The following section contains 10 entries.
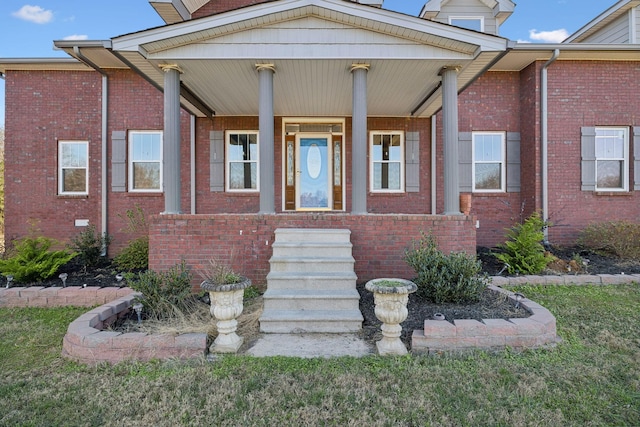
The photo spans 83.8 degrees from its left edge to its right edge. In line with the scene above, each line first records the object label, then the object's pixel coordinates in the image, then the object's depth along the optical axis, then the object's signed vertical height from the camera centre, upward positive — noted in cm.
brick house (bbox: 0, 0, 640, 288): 776 +177
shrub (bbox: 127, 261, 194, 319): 387 -88
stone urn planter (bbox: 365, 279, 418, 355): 307 -84
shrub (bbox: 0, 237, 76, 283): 522 -71
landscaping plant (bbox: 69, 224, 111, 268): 638 -63
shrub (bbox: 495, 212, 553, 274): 573 -62
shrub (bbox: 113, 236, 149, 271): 621 -76
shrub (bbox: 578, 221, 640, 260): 672 -48
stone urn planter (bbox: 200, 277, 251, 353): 321 -88
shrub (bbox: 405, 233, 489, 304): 404 -73
